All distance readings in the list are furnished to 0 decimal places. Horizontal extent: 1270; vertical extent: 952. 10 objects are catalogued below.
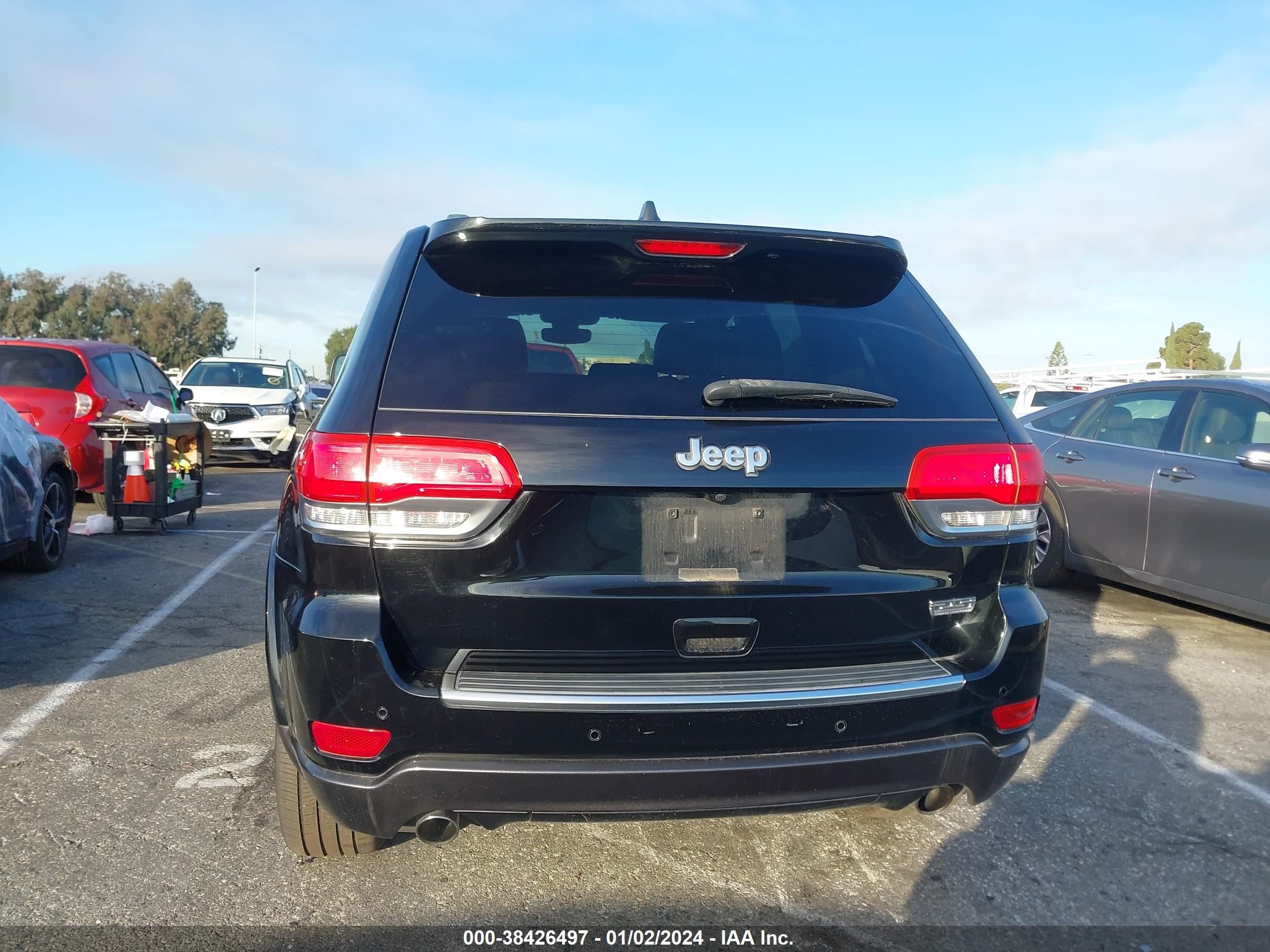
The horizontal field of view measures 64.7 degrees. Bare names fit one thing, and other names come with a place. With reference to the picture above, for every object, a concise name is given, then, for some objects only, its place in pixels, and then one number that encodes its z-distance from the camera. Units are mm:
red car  9172
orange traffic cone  8414
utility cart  8461
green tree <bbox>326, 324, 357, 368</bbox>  118438
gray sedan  5574
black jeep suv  2312
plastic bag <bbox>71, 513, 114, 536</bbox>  8773
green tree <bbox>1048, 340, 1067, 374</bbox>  106500
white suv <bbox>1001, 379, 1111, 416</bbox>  15406
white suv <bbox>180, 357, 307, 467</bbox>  14227
